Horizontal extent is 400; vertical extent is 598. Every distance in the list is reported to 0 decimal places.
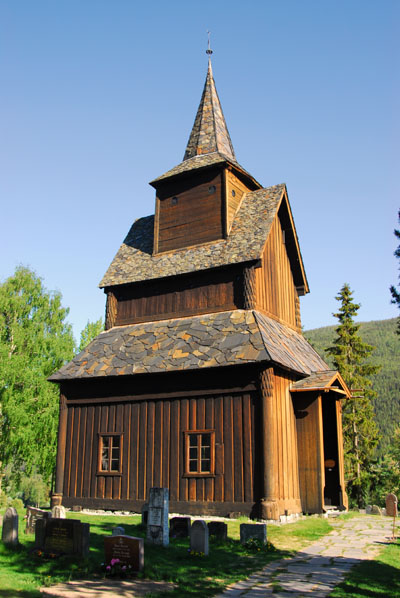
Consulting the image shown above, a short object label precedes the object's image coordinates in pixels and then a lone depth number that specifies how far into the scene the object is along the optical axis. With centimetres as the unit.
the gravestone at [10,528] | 1111
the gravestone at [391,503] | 1733
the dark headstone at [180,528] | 1309
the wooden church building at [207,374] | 1678
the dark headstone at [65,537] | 984
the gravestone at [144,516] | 1400
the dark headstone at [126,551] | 922
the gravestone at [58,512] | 1293
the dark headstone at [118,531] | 990
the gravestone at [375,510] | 2075
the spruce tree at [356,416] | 3503
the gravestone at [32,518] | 1284
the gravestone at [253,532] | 1195
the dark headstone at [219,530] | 1236
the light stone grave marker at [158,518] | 1166
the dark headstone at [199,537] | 1069
